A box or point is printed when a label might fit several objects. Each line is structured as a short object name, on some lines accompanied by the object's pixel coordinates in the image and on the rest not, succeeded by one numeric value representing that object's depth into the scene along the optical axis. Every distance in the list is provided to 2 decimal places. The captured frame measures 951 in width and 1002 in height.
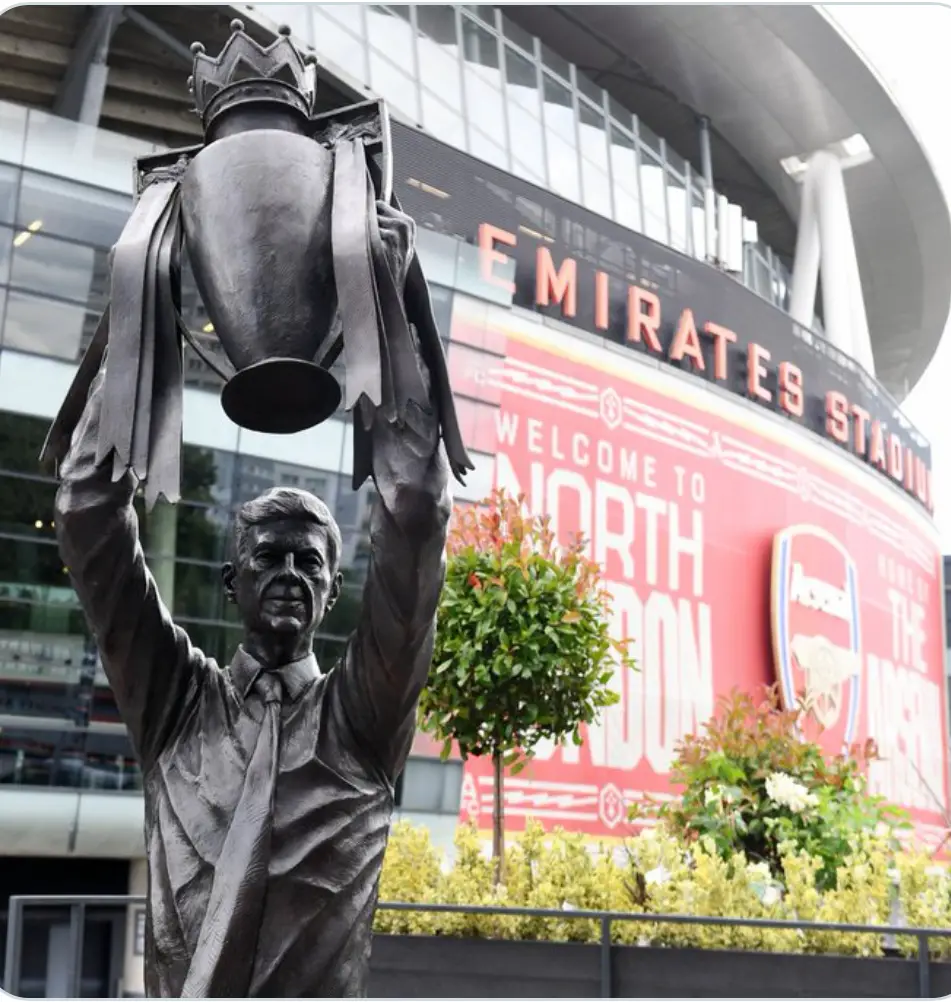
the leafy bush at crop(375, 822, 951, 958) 7.56
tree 9.54
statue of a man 2.30
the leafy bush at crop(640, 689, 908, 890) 9.45
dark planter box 6.98
